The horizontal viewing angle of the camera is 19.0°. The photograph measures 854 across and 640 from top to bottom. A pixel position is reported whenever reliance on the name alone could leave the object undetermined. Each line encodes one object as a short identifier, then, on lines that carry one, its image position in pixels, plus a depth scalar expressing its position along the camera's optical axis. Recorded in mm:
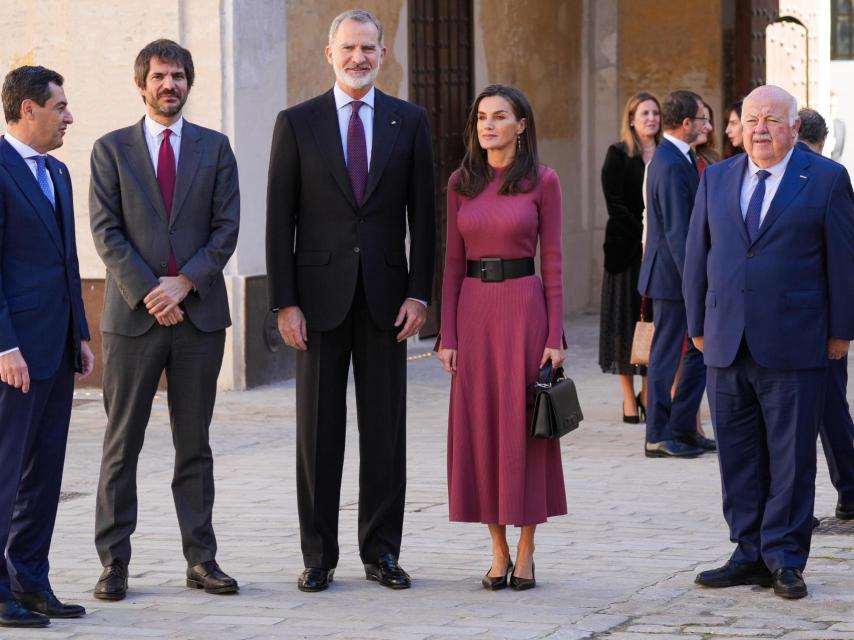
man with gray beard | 9179
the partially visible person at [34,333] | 8348
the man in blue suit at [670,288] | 13012
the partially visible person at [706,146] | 13690
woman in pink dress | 9111
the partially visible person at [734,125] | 13340
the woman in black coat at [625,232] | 14357
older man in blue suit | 8957
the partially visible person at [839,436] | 10625
